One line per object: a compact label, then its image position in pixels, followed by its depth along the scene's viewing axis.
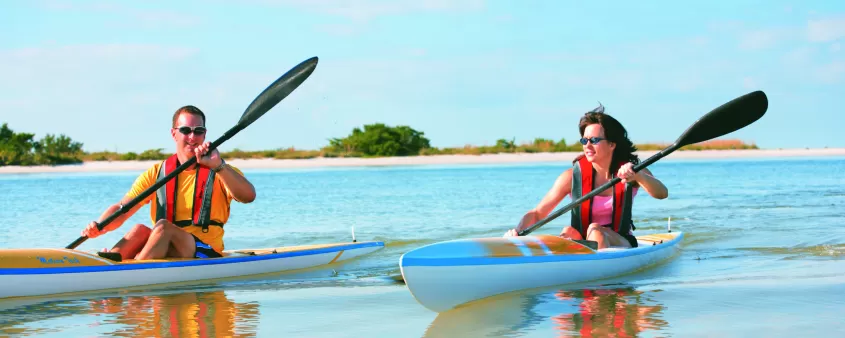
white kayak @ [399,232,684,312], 4.90
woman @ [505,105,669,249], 5.89
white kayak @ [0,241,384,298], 5.82
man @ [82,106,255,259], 5.84
